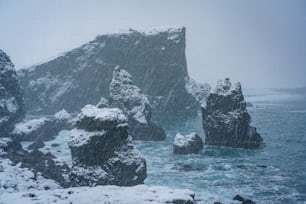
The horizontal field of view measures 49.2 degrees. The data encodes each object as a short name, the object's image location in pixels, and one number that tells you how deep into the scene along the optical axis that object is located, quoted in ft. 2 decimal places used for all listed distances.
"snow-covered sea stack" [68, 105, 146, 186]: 124.88
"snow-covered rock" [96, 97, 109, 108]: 305.12
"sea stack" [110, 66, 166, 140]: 264.72
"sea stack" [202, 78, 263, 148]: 225.76
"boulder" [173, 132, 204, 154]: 204.74
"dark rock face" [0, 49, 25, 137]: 267.37
